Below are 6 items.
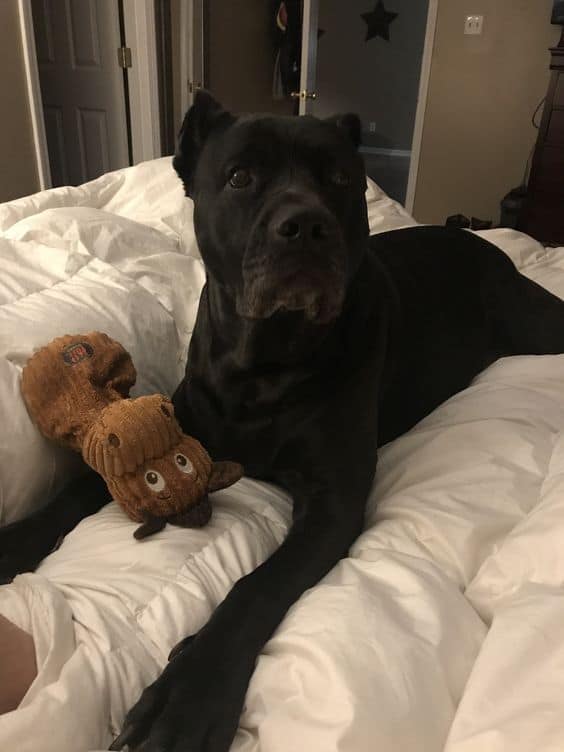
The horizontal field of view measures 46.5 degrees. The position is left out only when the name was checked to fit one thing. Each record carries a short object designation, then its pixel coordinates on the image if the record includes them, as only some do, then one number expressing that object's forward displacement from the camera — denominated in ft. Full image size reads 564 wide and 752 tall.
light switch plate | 12.32
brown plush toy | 2.97
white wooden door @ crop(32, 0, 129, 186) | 12.15
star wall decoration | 24.85
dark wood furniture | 10.59
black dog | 2.84
